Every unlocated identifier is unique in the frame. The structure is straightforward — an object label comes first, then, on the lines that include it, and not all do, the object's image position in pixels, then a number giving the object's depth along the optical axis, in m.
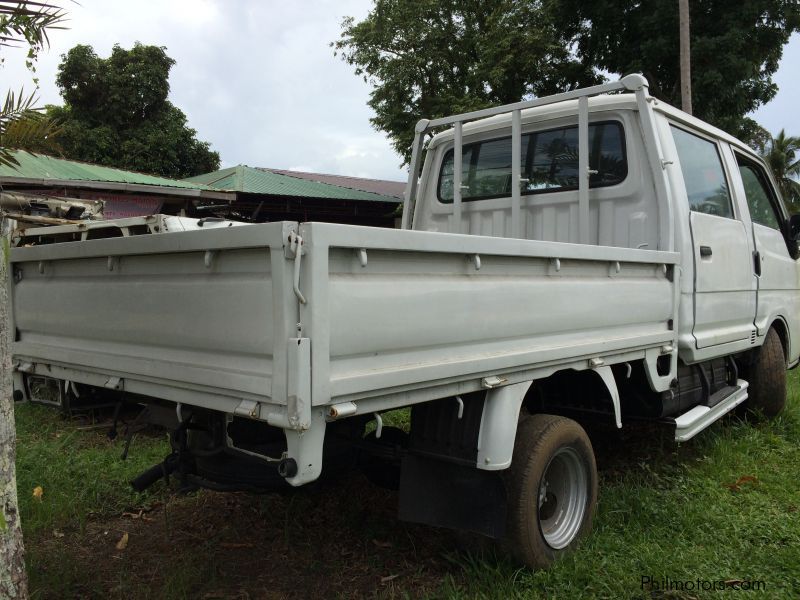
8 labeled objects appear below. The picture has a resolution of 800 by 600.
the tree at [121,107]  18.91
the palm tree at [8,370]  2.08
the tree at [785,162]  29.47
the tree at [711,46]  12.96
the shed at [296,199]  15.45
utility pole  10.53
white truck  2.02
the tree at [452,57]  16.27
